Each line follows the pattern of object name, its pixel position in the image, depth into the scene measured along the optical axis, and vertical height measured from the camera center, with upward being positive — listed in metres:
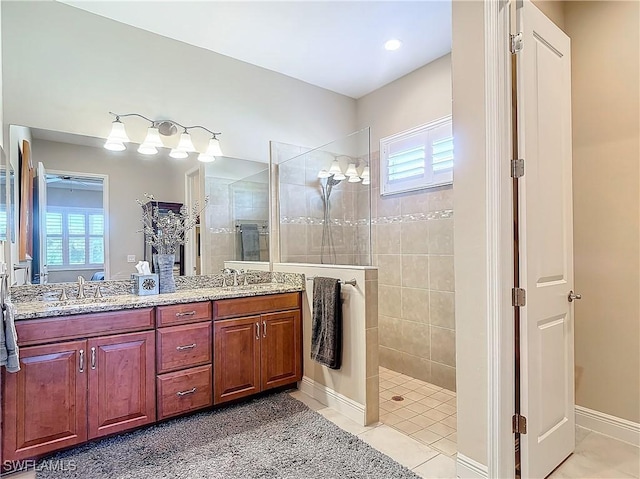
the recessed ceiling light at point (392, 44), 2.98 +1.65
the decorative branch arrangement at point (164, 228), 2.76 +0.12
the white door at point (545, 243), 1.72 -0.01
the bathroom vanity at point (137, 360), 1.92 -0.74
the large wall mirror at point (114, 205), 2.45 +0.29
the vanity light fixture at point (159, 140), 2.67 +0.81
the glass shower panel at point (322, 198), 3.37 +0.43
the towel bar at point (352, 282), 2.48 -0.28
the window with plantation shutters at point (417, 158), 3.10 +0.77
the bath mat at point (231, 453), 1.86 -1.18
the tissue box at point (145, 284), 2.58 -0.29
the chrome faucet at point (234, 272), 3.12 -0.25
